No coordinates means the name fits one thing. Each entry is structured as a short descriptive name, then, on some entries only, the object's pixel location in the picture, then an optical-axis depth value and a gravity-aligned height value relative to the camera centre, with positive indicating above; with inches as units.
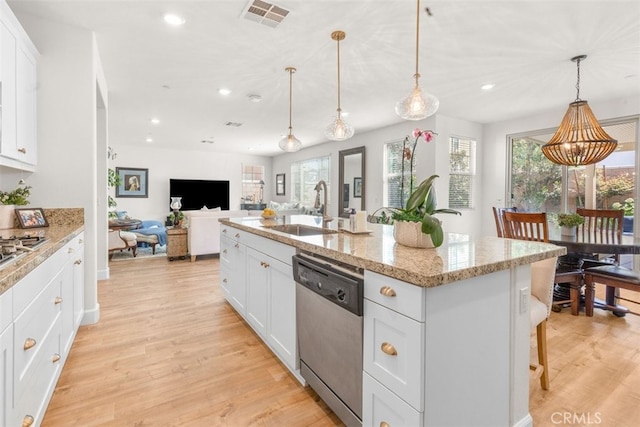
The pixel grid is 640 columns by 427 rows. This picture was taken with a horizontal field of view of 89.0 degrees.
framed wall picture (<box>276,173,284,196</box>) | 389.7 +25.2
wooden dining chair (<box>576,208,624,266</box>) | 117.2 -9.1
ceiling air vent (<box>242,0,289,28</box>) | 92.0 +56.5
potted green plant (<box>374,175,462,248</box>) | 60.2 -2.2
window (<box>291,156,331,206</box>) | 317.6 +30.0
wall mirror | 265.3 +21.0
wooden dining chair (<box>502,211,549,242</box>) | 113.8 -6.9
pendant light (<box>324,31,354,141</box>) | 126.7 +29.4
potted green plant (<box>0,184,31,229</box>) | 90.5 +0.6
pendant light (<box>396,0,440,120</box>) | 91.1 +28.6
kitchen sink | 102.0 -7.7
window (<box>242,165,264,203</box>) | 395.9 +26.6
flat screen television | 351.3 +13.5
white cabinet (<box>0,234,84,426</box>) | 42.7 -22.2
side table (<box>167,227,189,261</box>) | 215.0 -25.3
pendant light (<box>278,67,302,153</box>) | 148.0 +28.2
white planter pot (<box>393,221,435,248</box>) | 60.7 -5.7
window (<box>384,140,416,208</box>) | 238.8 +23.2
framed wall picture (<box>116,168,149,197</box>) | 327.9 +22.6
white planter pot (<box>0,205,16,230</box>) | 90.0 -3.4
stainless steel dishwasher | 54.6 -23.8
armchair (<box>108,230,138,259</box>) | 210.4 -23.8
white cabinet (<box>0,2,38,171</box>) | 76.9 +28.8
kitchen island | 43.9 -18.4
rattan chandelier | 122.7 +25.9
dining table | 103.0 -12.3
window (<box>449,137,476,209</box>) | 220.2 +23.5
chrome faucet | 100.7 -0.3
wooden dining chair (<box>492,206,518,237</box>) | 147.2 -7.5
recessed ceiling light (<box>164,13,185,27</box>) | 97.3 +56.3
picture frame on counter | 93.8 -4.1
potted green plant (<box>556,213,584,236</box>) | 121.5 -6.3
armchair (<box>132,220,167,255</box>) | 238.4 -22.8
